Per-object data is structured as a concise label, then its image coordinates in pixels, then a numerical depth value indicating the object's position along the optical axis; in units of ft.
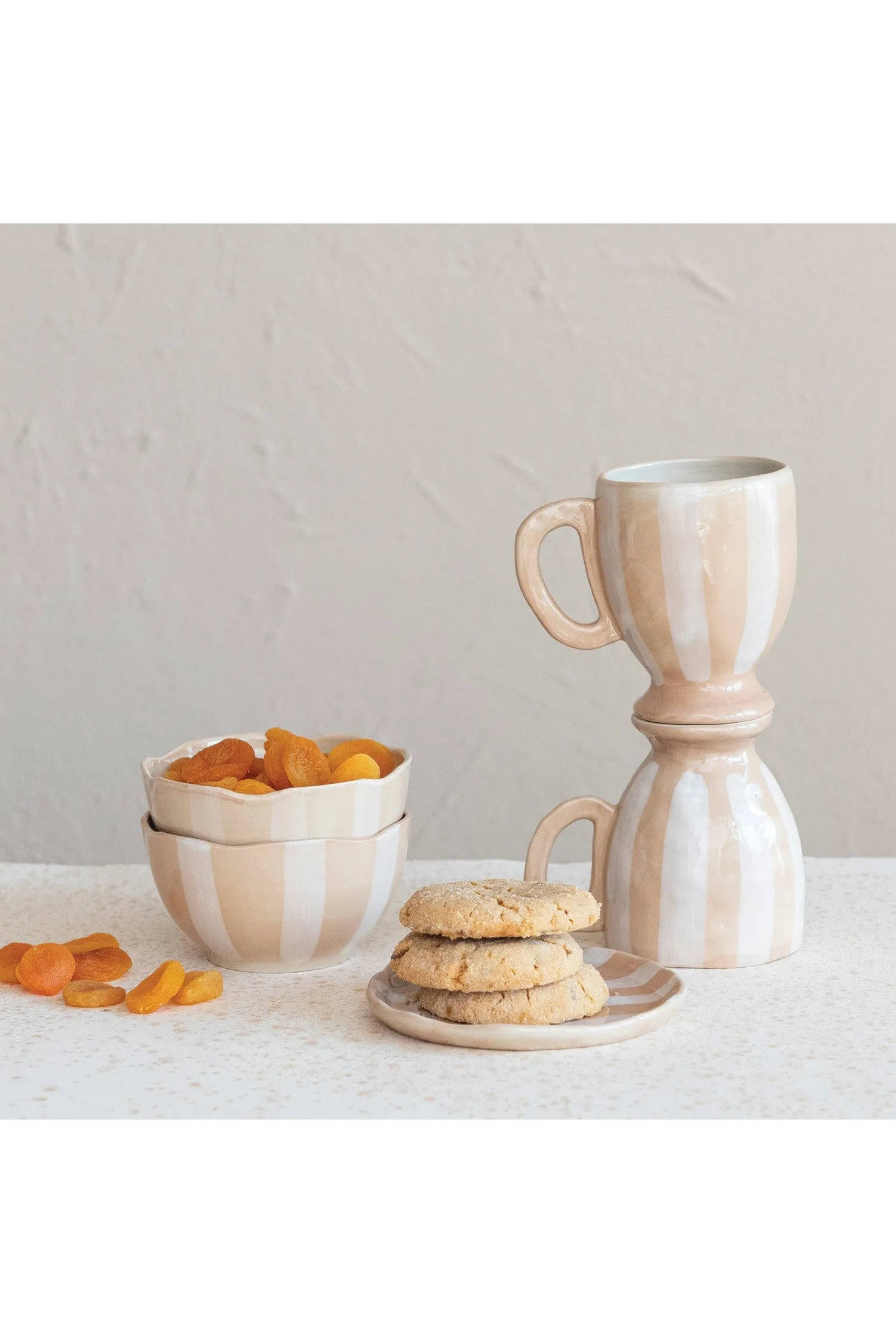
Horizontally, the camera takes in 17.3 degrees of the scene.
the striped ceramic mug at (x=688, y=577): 4.10
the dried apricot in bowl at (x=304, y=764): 4.12
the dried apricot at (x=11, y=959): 4.17
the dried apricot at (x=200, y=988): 4.06
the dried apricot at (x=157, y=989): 4.03
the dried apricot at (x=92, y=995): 4.07
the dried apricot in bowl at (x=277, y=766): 4.15
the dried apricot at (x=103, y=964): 4.19
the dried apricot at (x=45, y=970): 4.11
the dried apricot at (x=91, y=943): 4.24
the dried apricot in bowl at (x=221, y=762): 4.16
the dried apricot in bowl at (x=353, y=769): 4.13
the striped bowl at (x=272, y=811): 4.07
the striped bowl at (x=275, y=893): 4.07
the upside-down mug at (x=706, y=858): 4.18
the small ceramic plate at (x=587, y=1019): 3.86
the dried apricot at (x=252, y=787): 4.10
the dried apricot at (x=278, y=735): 4.16
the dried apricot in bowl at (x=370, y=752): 4.22
